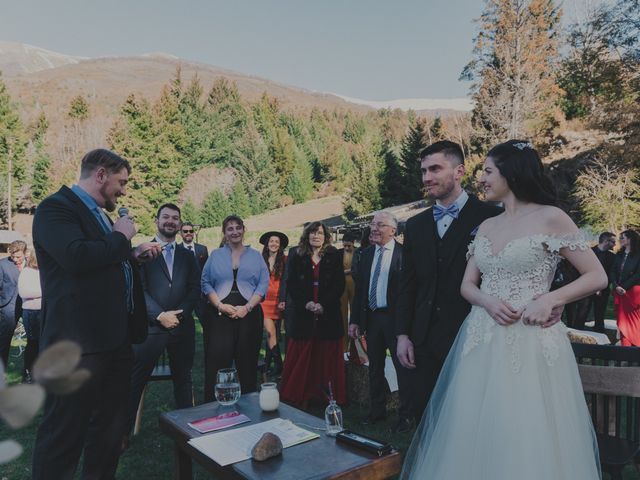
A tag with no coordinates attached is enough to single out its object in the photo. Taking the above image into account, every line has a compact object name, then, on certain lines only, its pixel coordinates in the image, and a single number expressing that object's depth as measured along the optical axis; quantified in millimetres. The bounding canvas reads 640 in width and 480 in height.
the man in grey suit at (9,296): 6305
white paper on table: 2357
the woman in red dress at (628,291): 7211
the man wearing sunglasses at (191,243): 8091
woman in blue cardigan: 5008
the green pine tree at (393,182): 36656
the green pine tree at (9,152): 39156
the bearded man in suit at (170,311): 4266
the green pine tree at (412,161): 36031
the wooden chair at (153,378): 4594
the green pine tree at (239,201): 46159
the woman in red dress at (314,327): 5523
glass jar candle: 2990
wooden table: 2186
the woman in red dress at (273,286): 7008
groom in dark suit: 2822
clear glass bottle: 2625
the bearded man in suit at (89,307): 2578
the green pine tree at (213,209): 43312
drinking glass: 3049
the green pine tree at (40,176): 41656
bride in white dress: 2203
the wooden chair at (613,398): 2559
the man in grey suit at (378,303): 4953
